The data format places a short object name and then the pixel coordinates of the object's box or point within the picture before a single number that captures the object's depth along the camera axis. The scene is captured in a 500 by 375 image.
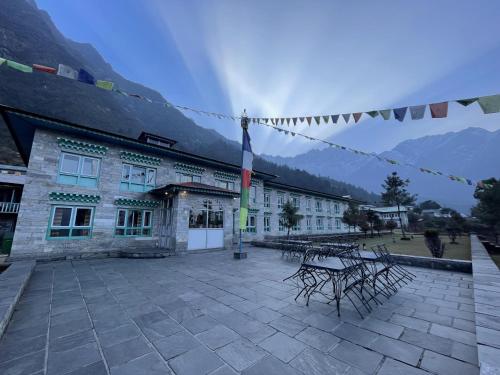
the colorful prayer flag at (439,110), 5.88
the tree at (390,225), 27.85
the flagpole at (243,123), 10.60
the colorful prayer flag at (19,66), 6.43
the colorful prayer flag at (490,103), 4.68
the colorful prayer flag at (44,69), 6.70
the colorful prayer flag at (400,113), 6.73
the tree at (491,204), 18.08
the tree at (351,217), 24.39
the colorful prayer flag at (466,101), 5.14
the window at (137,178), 12.41
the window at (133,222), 11.92
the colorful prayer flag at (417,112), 6.23
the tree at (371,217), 26.38
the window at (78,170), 10.52
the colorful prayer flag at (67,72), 6.91
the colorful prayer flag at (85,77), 7.10
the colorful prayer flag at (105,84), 7.56
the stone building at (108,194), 9.70
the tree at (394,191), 28.92
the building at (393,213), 48.84
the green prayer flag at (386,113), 6.93
